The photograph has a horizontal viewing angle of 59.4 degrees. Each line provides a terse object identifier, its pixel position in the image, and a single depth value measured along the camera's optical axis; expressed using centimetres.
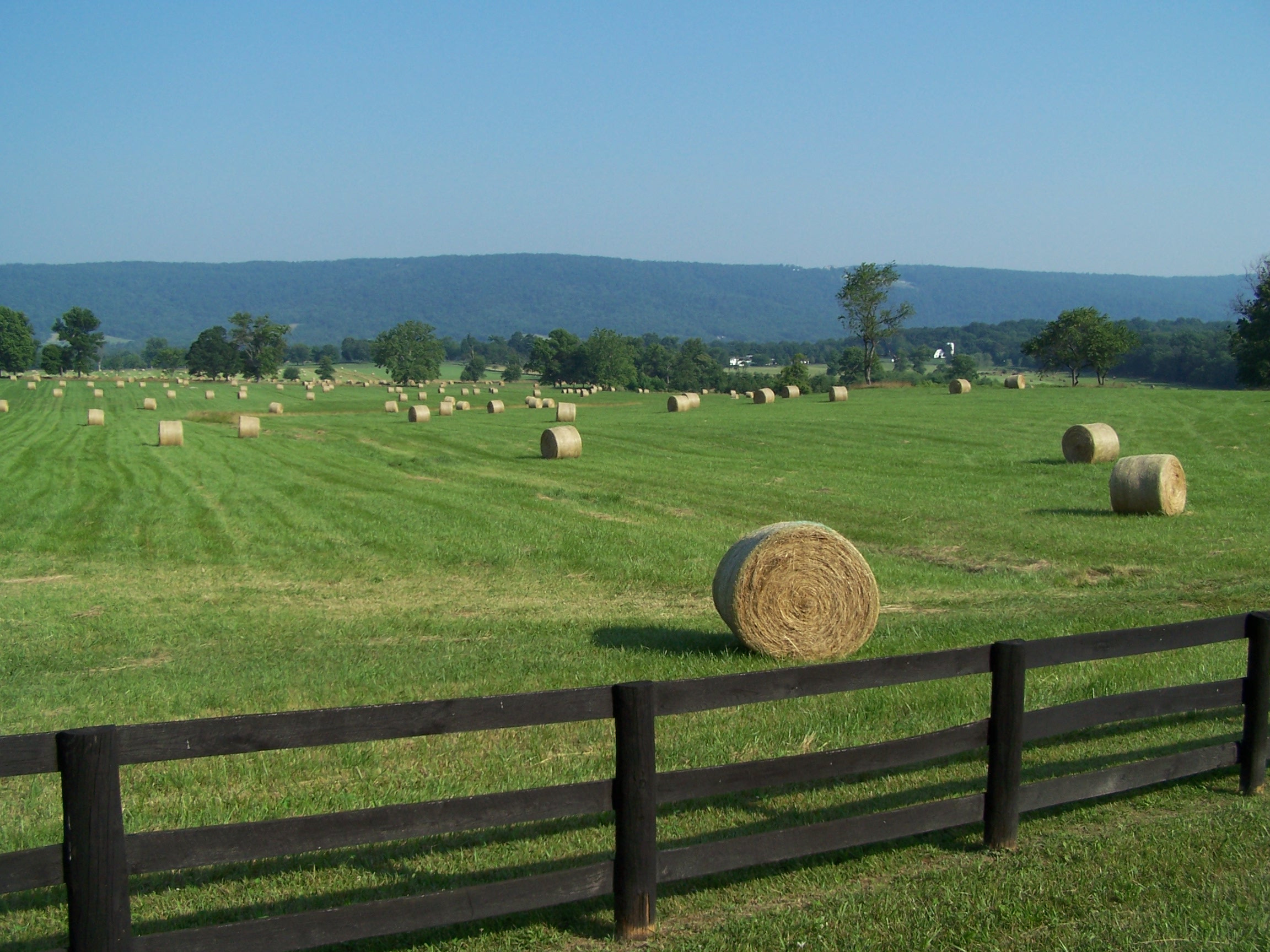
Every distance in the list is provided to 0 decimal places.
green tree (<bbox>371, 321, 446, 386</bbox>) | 15162
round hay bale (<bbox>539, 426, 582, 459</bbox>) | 3644
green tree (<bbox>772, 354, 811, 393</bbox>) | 10269
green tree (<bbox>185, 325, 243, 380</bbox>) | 15638
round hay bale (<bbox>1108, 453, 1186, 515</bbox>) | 2178
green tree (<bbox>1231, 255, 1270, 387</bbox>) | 8394
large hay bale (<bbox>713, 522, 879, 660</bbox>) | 1216
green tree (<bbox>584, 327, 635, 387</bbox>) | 14975
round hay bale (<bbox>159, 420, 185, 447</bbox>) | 4069
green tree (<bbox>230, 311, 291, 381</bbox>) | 15738
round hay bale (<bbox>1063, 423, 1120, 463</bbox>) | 3003
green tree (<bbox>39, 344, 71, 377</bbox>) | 14575
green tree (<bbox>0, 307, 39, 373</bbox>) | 13625
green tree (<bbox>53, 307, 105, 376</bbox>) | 14462
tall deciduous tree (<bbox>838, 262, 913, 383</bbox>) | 9800
